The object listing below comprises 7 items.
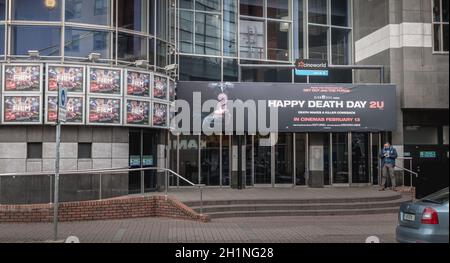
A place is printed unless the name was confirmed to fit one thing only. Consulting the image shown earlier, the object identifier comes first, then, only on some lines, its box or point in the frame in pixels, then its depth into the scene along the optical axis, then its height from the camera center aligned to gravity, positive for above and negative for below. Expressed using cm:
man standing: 2005 -50
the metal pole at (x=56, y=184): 1169 -79
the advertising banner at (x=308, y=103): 2053 +172
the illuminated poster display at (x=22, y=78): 1572 +201
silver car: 905 -125
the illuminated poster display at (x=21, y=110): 1564 +109
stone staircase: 1599 -181
